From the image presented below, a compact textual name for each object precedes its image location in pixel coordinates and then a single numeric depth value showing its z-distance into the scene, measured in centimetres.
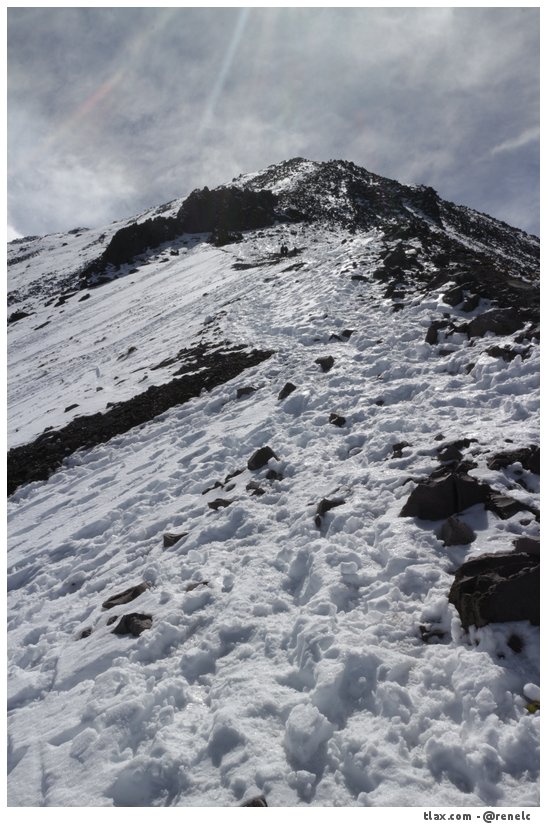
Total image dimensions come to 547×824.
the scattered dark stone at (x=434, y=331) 1196
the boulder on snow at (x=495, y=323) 1091
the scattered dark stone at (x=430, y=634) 487
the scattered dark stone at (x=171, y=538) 784
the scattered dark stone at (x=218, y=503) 841
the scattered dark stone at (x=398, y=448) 805
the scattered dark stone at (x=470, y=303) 1265
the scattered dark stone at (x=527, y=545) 509
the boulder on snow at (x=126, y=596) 685
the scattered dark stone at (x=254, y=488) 850
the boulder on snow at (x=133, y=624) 607
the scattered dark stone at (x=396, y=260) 1848
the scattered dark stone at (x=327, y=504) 729
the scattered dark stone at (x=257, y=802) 394
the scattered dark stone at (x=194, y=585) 664
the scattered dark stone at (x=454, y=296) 1333
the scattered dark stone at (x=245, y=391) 1291
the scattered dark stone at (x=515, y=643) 438
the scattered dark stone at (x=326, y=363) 1276
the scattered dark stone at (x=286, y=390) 1182
